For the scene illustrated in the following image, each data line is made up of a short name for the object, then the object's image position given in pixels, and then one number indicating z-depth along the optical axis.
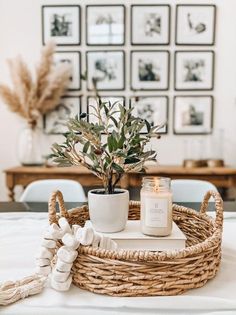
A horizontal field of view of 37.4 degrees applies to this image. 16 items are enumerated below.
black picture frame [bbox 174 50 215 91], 2.98
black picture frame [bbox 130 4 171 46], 2.95
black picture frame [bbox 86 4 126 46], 2.95
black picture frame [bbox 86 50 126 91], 2.99
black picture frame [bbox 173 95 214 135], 3.01
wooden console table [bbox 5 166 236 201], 2.67
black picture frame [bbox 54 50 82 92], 3.01
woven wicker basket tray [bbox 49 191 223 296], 0.67
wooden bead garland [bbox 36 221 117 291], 0.70
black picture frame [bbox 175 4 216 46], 2.94
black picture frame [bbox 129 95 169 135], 3.01
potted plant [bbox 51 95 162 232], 0.83
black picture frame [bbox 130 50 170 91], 2.98
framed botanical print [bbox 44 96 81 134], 3.04
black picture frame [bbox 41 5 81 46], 2.98
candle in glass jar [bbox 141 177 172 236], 0.82
